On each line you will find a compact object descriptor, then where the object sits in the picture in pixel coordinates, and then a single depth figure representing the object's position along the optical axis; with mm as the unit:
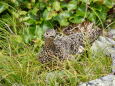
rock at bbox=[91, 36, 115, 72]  5921
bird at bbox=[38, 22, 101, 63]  5983
